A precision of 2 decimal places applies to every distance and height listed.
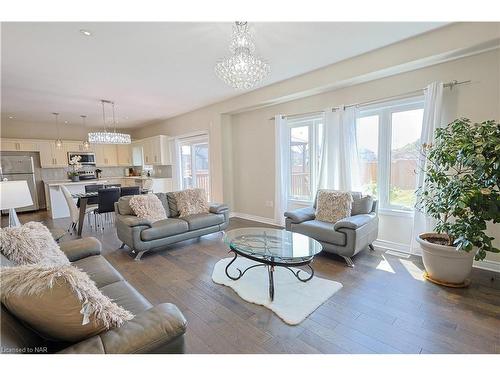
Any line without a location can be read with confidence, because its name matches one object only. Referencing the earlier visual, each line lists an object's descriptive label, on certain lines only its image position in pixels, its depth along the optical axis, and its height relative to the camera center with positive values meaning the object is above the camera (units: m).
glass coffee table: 2.30 -0.85
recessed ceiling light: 2.50 +1.42
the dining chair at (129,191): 4.80 -0.45
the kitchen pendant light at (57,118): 6.14 +1.44
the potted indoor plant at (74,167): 6.84 +0.09
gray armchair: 2.97 -0.86
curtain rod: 2.88 +0.90
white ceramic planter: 2.39 -1.02
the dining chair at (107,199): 4.52 -0.57
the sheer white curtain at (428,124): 2.93 +0.46
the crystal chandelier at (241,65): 2.34 +0.99
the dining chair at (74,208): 4.66 -0.77
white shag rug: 2.12 -1.25
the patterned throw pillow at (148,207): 3.54 -0.58
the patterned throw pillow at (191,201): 4.05 -0.59
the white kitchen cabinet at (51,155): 7.14 +0.45
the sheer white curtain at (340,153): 3.77 +0.18
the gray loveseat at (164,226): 3.30 -0.87
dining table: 4.53 -0.66
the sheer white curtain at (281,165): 4.66 +0.00
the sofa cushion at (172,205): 4.10 -0.64
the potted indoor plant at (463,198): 2.20 -0.35
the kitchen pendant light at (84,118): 6.21 +1.44
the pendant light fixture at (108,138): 5.28 +0.69
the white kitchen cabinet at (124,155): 8.73 +0.49
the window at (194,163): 6.55 +0.12
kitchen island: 6.09 -0.55
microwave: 7.63 +0.40
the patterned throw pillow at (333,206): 3.44 -0.61
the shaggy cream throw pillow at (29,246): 1.59 -0.52
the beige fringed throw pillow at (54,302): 1.02 -0.56
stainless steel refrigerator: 6.61 +0.03
